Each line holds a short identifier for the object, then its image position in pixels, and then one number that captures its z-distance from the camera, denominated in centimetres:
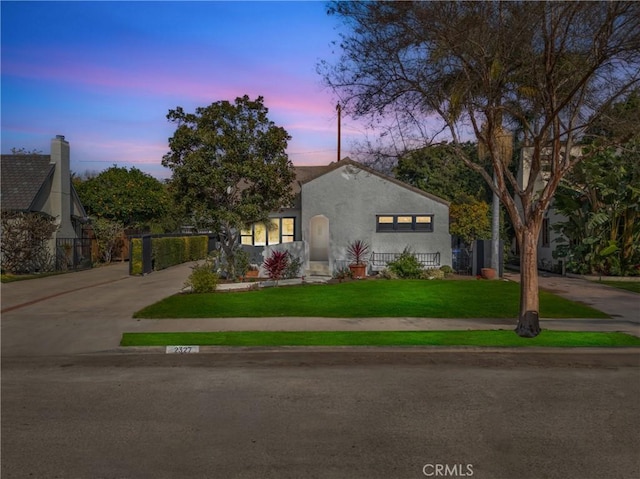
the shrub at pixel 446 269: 2409
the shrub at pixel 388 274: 2302
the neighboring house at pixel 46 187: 2701
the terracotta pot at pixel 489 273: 2314
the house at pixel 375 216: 2464
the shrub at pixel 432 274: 2297
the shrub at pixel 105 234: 3394
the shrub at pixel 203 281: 1880
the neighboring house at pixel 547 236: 2775
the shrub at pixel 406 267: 2300
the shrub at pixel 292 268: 2239
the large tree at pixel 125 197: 3519
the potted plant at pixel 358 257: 2323
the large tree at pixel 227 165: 2017
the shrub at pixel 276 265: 2112
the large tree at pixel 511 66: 1114
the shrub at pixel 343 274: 2273
